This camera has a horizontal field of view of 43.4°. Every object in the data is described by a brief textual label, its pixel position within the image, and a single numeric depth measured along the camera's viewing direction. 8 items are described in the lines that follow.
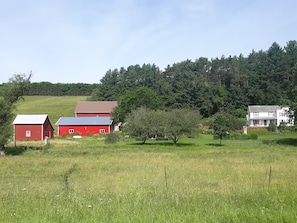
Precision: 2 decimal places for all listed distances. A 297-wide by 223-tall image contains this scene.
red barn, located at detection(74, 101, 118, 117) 93.88
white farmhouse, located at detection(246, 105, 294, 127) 91.50
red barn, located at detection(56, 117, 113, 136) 73.38
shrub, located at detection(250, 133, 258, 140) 59.16
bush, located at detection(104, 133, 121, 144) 50.47
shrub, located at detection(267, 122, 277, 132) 72.76
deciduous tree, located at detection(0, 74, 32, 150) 35.91
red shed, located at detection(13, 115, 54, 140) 62.22
